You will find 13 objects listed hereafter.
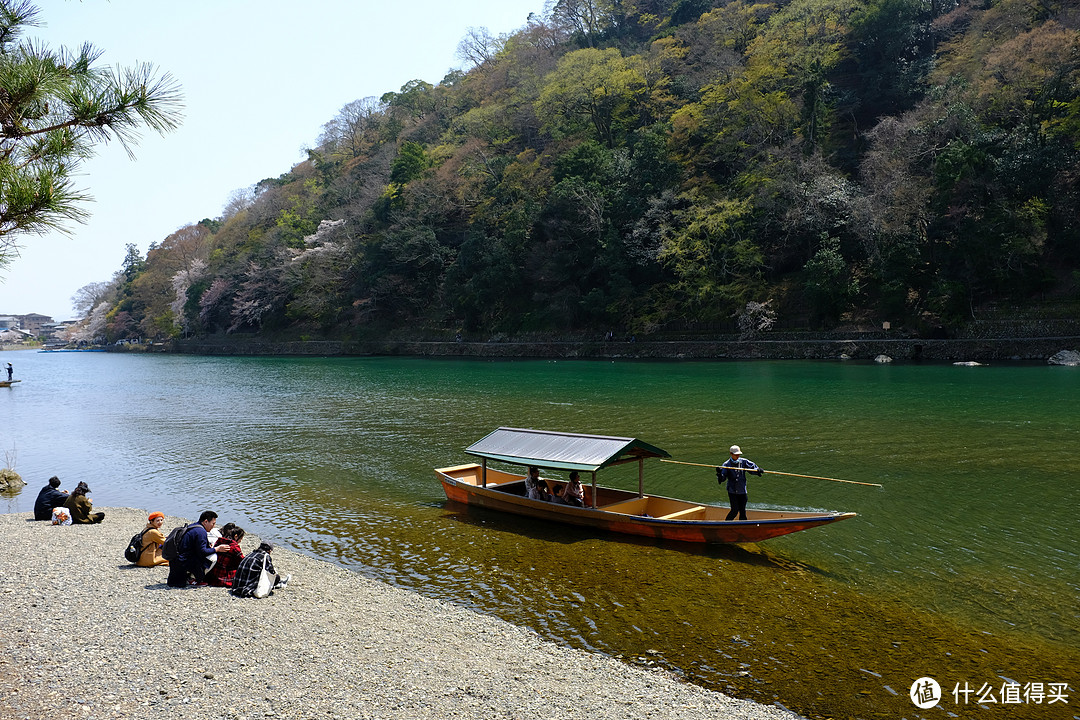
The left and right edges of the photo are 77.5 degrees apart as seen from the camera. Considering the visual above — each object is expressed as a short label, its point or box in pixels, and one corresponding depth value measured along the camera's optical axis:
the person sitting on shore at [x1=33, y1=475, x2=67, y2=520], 14.73
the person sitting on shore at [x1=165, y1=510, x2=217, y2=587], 10.26
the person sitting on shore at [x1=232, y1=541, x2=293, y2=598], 9.95
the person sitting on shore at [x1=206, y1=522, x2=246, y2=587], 10.40
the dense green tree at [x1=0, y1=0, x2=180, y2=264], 5.61
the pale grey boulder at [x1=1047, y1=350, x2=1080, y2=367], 38.37
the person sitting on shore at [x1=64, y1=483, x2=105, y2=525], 14.41
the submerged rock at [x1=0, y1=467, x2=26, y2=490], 18.53
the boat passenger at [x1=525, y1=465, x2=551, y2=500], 14.68
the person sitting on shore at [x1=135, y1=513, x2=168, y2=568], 11.27
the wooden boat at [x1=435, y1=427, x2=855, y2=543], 11.80
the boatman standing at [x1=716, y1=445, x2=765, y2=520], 12.17
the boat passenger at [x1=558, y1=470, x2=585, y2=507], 14.07
